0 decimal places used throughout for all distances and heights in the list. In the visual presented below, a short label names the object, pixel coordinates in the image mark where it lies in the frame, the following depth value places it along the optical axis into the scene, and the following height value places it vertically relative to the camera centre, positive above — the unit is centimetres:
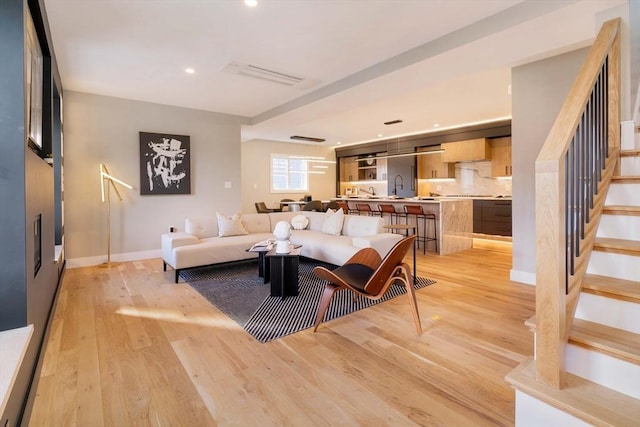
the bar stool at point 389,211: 654 -16
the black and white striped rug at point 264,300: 270 -98
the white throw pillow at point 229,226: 480 -31
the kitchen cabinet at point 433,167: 843 +97
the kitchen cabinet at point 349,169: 1091 +122
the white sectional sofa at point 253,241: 406 -50
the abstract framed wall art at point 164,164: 545 +74
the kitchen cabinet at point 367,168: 1044 +116
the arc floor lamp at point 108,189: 489 +27
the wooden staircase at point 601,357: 116 -61
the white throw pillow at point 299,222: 548 -30
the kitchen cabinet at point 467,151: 733 +123
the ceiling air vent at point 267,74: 394 +170
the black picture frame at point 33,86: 187 +80
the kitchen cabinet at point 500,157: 723 +104
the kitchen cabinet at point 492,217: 683 -32
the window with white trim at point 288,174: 978 +95
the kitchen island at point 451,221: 561 -33
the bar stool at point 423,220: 579 -31
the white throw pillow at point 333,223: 491 -30
